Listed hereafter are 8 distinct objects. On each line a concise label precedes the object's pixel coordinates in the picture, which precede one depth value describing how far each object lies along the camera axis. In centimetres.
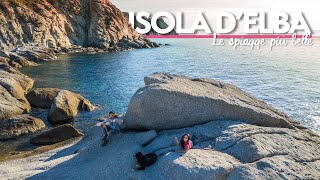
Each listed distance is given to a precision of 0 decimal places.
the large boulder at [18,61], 4763
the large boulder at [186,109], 1352
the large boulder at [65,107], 2246
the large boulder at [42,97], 2576
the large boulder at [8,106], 2143
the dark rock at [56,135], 1846
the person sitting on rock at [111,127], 1419
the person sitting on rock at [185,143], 1136
